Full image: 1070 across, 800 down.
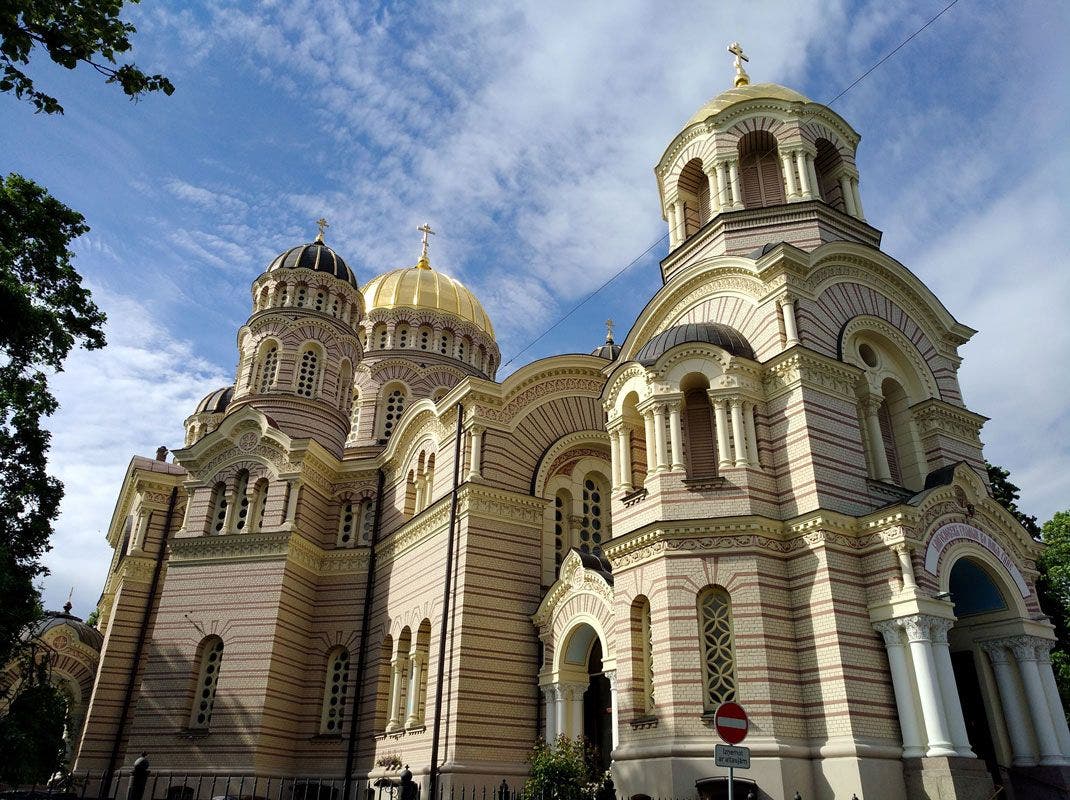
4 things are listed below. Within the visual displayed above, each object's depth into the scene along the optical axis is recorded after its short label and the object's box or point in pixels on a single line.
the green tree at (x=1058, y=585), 23.19
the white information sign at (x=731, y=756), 8.52
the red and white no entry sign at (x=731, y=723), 8.66
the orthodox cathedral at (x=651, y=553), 13.93
